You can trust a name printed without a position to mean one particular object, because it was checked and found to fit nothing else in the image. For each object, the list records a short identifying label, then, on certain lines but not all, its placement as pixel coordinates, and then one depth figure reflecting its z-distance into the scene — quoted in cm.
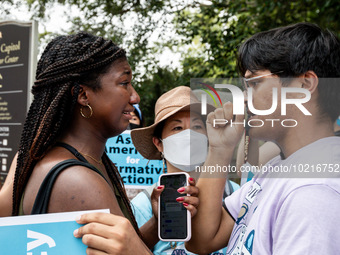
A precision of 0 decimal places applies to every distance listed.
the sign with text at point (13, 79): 437
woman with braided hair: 130
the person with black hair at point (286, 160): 118
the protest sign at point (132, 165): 329
